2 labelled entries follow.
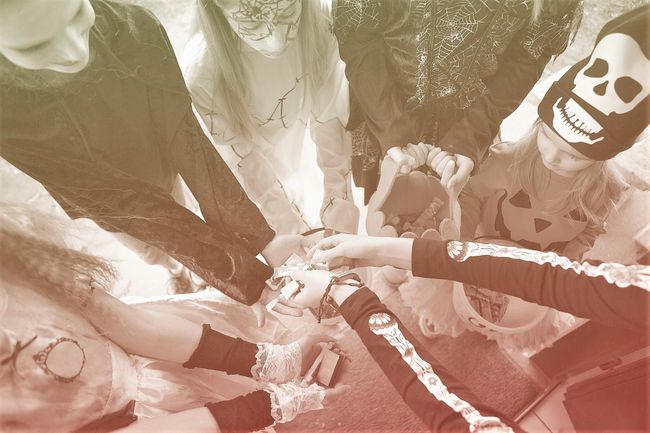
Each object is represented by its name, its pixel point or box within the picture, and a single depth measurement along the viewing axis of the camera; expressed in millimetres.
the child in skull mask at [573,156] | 1033
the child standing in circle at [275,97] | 976
